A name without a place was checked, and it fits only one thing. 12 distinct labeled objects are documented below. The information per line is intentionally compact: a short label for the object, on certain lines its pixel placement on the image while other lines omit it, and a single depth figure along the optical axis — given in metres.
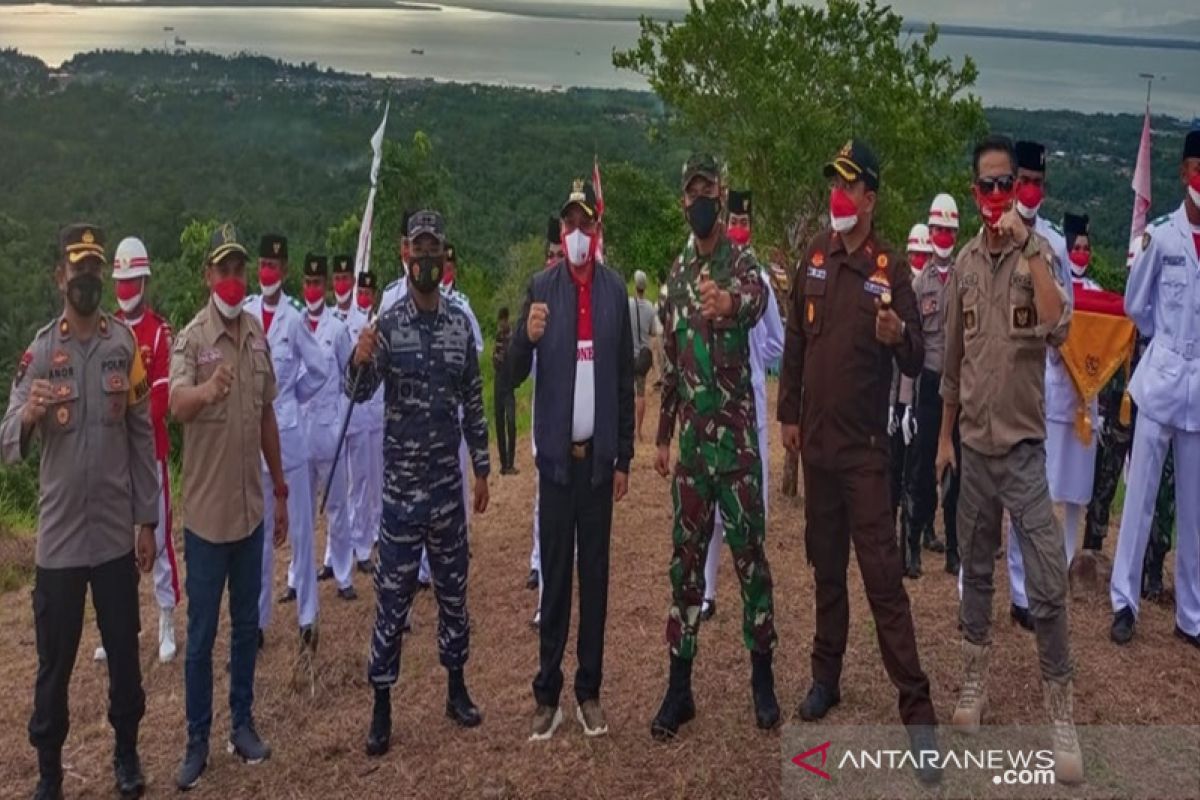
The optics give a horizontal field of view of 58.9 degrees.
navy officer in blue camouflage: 5.00
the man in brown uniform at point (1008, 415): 4.43
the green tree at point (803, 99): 8.79
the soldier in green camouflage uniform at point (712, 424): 4.77
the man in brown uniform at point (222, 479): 4.91
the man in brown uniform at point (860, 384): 4.47
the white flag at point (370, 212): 5.52
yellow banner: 6.04
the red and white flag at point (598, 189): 5.36
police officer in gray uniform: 4.67
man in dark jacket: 4.91
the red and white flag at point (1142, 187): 6.36
